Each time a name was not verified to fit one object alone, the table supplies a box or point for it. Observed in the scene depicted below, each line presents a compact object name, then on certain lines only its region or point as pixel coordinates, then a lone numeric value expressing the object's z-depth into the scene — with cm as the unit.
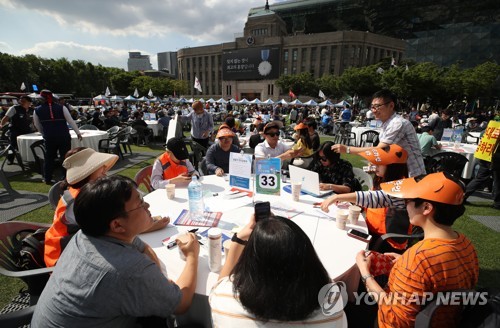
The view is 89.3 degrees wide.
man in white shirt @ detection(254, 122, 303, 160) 474
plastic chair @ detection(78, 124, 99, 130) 978
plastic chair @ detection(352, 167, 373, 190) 368
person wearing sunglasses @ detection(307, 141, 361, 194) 356
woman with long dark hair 99
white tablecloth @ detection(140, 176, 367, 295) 174
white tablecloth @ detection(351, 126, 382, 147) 1267
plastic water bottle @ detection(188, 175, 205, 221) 257
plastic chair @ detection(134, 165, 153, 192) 377
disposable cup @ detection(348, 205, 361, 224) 243
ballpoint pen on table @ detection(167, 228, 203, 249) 197
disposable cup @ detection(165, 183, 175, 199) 296
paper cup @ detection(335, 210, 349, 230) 226
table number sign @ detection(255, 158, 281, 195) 286
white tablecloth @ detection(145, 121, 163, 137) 1287
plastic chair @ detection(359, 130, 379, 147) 1080
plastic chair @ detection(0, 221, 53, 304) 185
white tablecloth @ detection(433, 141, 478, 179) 696
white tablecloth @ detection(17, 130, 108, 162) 723
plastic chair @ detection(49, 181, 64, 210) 273
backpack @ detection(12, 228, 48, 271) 204
